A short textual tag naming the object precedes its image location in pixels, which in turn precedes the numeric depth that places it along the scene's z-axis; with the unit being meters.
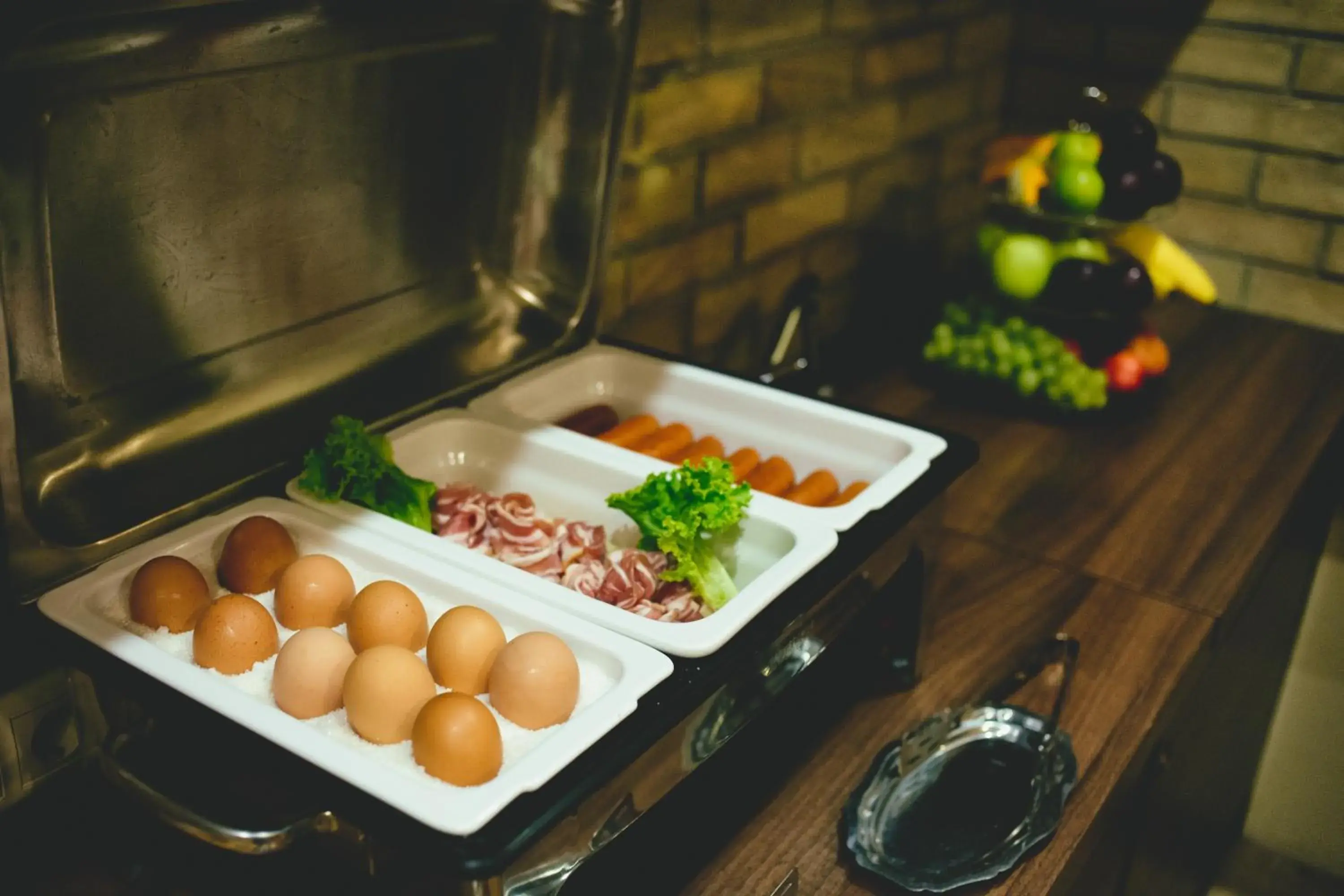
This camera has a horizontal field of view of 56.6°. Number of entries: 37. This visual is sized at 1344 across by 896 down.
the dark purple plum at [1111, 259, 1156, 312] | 1.57
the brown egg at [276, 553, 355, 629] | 0.82
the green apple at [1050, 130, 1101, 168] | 1.59
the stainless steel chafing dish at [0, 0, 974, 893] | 0.71
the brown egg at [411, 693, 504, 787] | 0.68
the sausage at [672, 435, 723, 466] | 1.11
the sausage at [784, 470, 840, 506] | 1.06
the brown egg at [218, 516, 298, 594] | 0.85
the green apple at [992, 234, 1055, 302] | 1.60
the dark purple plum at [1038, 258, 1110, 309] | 1.57
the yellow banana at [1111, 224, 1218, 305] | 1.72
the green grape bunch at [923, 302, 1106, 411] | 1.57
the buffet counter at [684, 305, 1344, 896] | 0.99
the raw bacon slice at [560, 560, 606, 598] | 0.90
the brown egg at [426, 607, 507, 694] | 0.77
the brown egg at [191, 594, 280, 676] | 0.77
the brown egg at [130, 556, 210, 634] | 0.79
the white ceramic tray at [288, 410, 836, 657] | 0.81
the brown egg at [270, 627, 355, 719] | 0.74
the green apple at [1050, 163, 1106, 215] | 1.58
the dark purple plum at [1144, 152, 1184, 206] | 1.58
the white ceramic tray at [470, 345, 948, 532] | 1.07
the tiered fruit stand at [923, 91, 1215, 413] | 1.58
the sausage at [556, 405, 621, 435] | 1.16
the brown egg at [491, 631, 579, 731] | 0.73
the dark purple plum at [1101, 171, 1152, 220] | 1.58
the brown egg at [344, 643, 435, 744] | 0.72
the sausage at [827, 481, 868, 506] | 1.06
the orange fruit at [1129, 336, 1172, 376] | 1.61
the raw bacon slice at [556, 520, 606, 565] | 0.94
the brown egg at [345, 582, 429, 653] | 0.79
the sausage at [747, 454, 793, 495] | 1.07
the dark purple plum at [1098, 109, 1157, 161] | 1.59
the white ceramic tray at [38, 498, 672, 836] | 0.65
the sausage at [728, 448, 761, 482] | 1.09
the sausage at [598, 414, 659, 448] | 1.12
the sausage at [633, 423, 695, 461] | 1.11
